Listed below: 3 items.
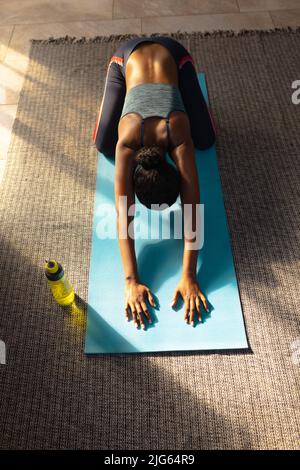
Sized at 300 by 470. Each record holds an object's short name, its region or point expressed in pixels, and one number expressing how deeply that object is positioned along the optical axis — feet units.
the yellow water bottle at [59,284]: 4.36
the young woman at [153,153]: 4.31
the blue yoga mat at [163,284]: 4.62
